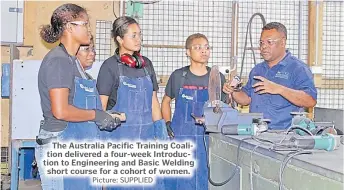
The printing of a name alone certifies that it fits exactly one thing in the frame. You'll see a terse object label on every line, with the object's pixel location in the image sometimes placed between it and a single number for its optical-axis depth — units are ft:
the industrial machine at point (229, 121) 5.23
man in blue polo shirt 6.85
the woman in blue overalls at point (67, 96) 5.38
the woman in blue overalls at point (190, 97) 8.21
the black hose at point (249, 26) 10.12
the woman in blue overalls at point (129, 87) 7.41
